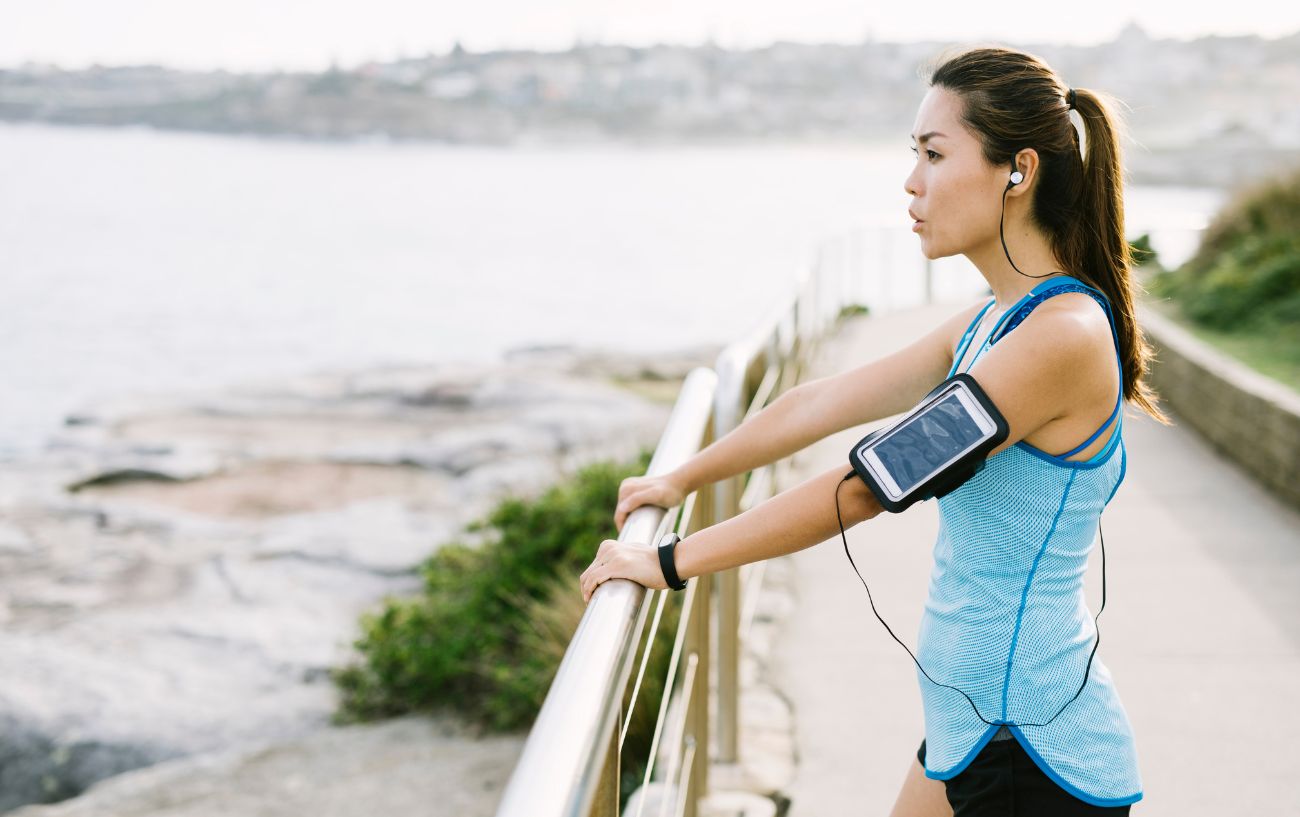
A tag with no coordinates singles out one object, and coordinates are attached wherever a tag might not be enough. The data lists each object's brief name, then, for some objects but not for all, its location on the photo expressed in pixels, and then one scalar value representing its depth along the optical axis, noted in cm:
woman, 146
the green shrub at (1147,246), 1328
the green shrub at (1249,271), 838
